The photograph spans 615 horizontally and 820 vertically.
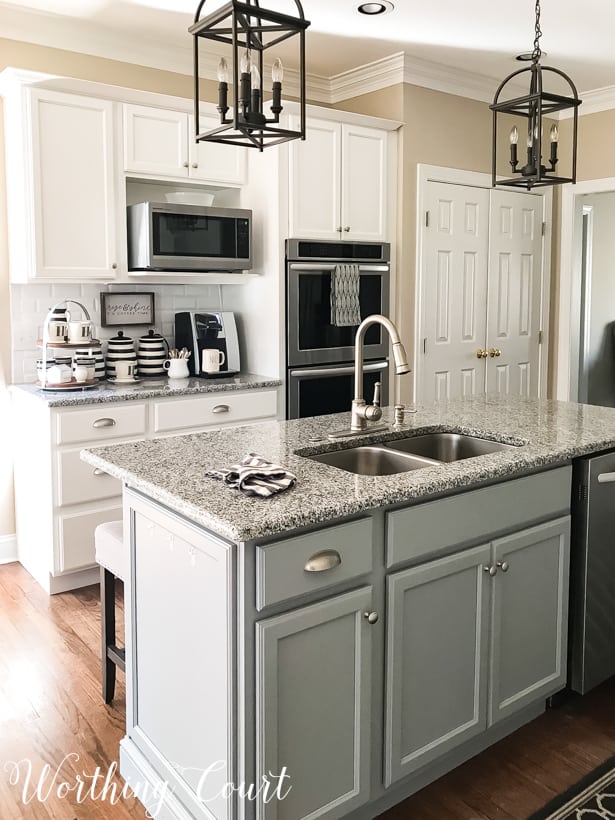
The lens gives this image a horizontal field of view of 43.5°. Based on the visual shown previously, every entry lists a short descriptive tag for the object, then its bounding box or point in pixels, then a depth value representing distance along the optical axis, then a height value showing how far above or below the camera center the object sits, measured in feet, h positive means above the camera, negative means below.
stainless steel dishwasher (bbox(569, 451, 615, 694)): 8.24 -2.76
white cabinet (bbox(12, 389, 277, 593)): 11.60 -2.43
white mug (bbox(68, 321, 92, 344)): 12.26 -0.32
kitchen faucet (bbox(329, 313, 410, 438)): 7.84 -0.75
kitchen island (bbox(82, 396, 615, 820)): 5.67 -2.58
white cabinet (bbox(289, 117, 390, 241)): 13.74 +2.37
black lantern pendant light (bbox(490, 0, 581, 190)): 8.05 +1.96
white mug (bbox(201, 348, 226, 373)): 13.85 -0.86
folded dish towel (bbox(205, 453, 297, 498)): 6.09 -1.35
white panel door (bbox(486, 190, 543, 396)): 16.98 +0.44
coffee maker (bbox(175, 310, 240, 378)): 14.11 -0.42
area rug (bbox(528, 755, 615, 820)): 6.90 -4.46
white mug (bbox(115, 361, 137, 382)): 13.20 -1.01
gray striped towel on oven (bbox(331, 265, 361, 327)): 14.07 +0.29
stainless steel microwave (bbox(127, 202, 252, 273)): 12.50 +1.24
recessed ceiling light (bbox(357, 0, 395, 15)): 11.88 +4.71
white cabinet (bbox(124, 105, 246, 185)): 12.53 +2.73
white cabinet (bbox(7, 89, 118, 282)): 11.67 +1.91
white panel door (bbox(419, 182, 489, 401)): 15.70 +0.46
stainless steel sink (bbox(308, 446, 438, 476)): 8.16 -1.58
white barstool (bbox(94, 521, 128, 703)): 8.25 -3.05
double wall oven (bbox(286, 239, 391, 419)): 13.79 -0.29
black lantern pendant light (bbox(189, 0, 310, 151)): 5.96 +1.93
